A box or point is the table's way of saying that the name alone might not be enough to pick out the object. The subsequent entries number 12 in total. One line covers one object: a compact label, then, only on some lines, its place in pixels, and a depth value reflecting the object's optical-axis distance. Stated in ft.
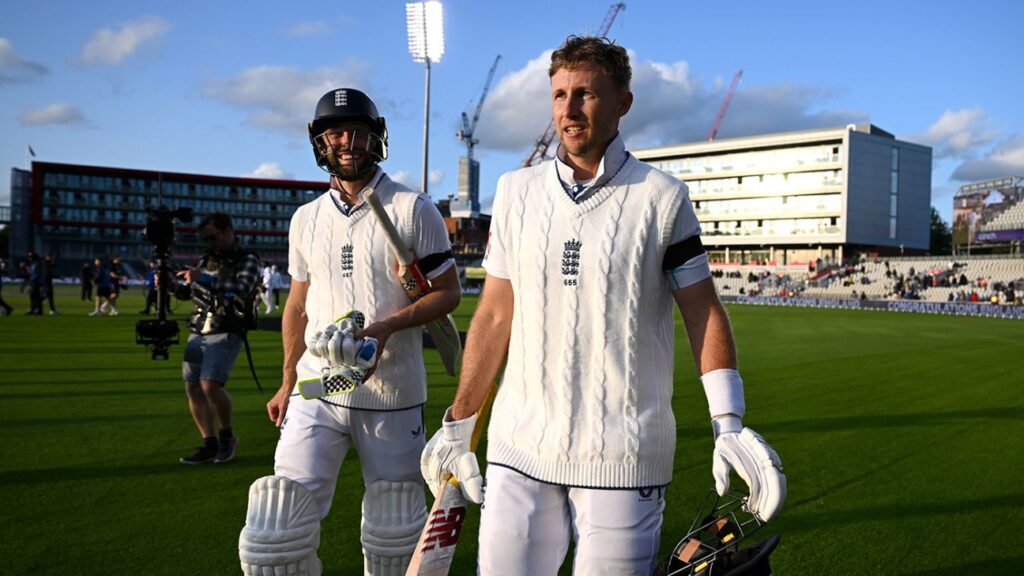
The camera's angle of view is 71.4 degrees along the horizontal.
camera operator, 22.16
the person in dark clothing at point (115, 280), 77.92
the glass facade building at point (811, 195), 283.59
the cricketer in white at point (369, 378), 10.53
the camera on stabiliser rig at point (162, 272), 19.54
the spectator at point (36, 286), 78.69
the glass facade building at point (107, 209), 295.48
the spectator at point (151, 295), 73.66
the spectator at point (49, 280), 81.35
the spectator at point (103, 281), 78.28
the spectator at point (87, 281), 100.37
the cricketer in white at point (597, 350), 7.98
